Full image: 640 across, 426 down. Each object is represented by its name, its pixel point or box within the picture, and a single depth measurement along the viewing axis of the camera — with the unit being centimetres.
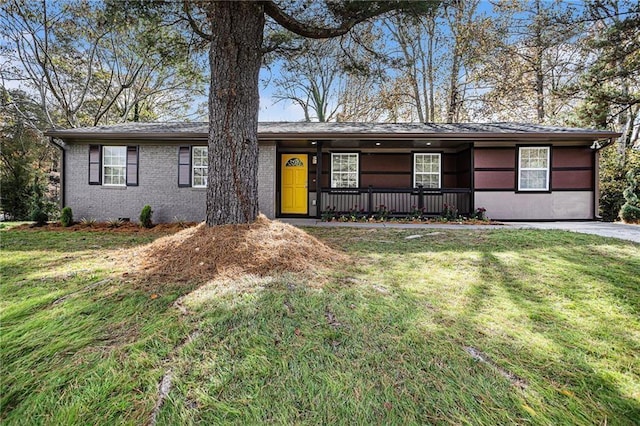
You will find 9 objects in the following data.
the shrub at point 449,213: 902
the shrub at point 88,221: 834
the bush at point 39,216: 809
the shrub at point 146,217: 812
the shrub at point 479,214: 905
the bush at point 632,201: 865
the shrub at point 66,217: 820
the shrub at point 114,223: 821
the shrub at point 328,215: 899
